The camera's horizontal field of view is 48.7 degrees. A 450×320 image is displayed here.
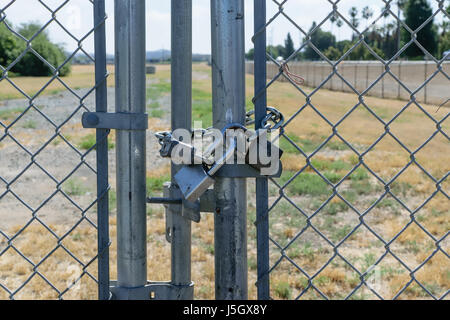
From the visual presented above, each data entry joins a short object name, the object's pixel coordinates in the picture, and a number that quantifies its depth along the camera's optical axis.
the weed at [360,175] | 6.94
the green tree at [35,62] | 28.94
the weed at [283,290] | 3.20
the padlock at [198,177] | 0.98
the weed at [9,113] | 12.67
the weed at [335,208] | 5.30
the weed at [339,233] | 4.52
